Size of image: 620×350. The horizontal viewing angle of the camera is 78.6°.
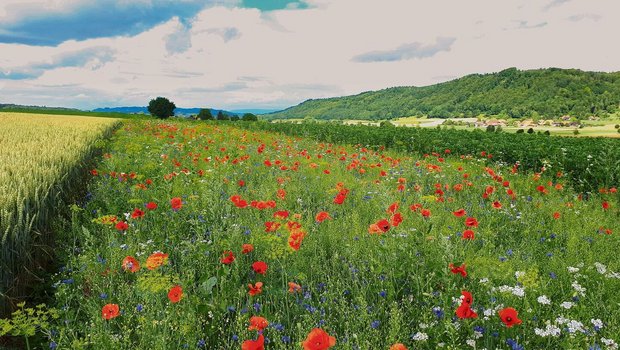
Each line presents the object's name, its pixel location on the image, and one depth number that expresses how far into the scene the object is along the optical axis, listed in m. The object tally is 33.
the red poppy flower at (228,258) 2.97
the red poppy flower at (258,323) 2.20
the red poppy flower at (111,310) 2.55
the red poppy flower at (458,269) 2.88
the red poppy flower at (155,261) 2.80
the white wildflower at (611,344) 2.43
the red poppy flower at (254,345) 1.82
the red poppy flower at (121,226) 3.69
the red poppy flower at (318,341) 1.65
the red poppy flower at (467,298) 2.35
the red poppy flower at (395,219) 3.41
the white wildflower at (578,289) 3.05
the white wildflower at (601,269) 3.52
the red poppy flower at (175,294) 2.49
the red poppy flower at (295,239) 2.94
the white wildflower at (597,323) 2.62
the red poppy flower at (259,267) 2.80
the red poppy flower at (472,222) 3.58
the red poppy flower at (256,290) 2.71
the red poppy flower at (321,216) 3.58
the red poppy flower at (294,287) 2.82
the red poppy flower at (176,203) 3.85
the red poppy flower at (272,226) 3.42
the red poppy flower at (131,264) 3.05
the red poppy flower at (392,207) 3.55
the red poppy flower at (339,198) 4.21
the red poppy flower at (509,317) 2.28
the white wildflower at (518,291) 2.74
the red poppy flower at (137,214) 3.90
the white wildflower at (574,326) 2.49
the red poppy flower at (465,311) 2.29
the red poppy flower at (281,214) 3.54
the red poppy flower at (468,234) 3.51
